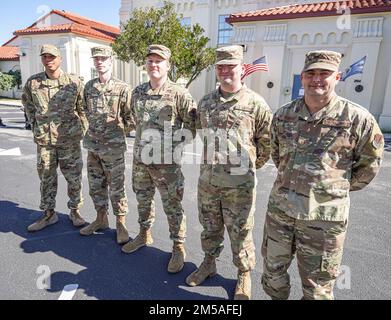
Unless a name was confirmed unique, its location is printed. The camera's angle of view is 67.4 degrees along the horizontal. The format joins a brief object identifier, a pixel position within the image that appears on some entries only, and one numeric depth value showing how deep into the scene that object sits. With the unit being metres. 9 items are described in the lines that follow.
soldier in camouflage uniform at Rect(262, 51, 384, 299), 1.78
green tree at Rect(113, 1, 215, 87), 10.09
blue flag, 9.85
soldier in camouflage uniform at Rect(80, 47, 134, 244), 3.06
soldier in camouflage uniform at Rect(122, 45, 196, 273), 2.69
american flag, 9.75
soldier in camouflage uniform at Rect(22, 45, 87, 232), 3.30
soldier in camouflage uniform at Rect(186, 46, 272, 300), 2.29
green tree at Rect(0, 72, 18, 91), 20.91
